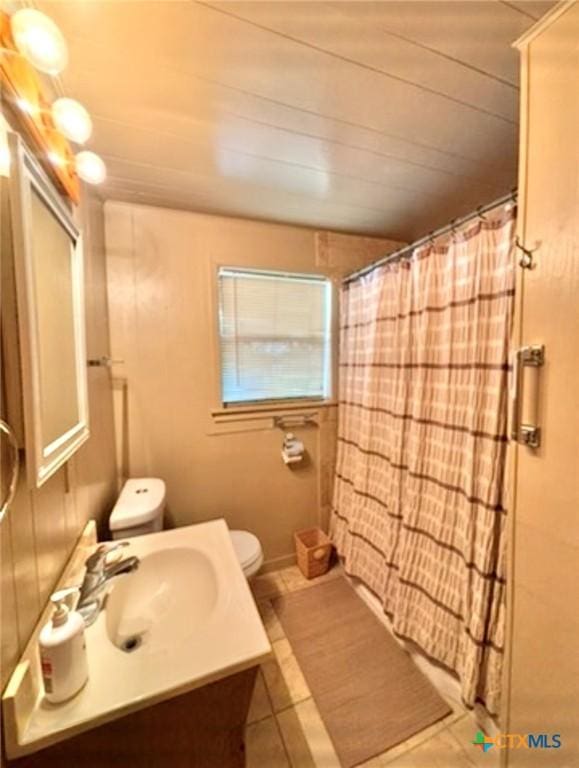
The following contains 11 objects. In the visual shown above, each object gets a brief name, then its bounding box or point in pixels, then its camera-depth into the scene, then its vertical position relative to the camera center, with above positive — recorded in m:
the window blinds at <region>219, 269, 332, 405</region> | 1.96 +0.15
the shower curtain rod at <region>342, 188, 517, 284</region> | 1.06 +0.53
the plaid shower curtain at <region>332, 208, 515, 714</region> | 1.12 -0.39
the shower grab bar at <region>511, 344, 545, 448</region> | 0.78 -0.09
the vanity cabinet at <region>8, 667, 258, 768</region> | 0.63 -0.81
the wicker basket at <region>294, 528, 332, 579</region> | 2.03 -1.25
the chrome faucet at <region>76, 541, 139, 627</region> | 0.81 -0.60
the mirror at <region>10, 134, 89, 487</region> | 0.60 +0.10
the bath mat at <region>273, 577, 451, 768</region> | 1.20 -1.40
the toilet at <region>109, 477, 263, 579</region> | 1.33 -0.68
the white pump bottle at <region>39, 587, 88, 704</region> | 0.61 -0.58
